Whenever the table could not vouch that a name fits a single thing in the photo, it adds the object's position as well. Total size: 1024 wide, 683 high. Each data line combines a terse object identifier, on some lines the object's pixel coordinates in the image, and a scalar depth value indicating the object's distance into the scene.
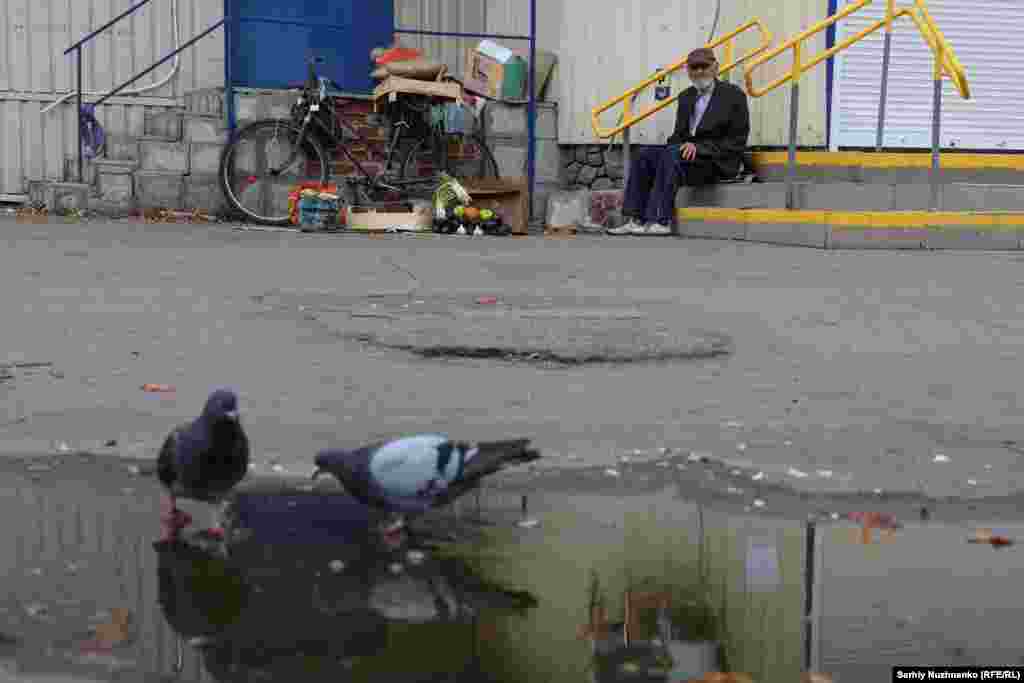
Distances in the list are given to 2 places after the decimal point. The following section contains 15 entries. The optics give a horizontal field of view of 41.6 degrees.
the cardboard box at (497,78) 12.59
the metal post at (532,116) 12.27
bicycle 11.66
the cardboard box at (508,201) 11.72
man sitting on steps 11.73
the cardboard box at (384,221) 11.59
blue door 12.17
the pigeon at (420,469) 3.27
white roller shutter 12.33
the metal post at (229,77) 11.84
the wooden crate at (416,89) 11.73
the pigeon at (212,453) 3.31
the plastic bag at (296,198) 11.55
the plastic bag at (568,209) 12.51
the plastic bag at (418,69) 11.91
